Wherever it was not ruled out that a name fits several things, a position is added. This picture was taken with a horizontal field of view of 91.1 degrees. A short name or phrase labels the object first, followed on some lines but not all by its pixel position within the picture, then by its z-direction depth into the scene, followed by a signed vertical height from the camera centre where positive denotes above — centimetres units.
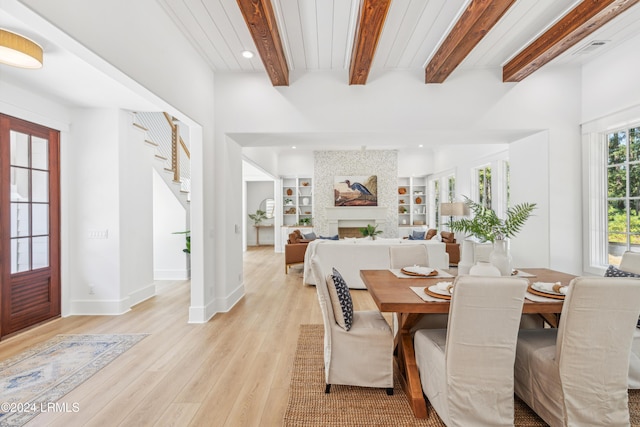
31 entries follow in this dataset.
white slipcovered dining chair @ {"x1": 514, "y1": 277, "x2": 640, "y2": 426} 158 -76
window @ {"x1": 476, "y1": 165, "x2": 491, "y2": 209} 609 +56
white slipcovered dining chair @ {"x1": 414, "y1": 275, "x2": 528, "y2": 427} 166 -78
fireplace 962 -57
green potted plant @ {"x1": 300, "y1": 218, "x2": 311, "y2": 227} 980 -23
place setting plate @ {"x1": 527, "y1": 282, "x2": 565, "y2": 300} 198 -50
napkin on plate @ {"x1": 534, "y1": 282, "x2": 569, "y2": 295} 203 -50
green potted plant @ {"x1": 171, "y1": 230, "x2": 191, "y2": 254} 557 -47
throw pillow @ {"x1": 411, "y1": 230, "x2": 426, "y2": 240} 729 -52
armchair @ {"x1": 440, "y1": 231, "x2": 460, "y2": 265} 614 -67
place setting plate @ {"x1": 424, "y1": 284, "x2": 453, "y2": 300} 200 -51
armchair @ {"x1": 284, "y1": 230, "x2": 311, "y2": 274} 620 -76
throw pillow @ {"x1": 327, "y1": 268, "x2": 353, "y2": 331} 215 -62
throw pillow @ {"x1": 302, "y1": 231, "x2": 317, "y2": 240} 698 -50
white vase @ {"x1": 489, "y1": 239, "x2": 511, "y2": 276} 235 -34
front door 319 -11
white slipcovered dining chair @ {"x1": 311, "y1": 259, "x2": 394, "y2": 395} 214 -95
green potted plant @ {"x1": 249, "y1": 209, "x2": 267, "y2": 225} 1072 -11
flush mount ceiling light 224 +120
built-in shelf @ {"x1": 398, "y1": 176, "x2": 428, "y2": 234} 995 +42
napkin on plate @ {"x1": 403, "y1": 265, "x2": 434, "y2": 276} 267 -49
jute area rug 189 -125
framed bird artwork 952 +68
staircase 558 +131
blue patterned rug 209 -126
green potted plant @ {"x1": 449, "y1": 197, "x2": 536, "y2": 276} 230 -13
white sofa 500 -69
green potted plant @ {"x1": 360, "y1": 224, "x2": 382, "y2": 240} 741 -44
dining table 190 -55
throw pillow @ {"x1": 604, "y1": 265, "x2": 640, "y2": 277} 234 -46
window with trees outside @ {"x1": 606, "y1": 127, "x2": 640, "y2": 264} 316 +22
